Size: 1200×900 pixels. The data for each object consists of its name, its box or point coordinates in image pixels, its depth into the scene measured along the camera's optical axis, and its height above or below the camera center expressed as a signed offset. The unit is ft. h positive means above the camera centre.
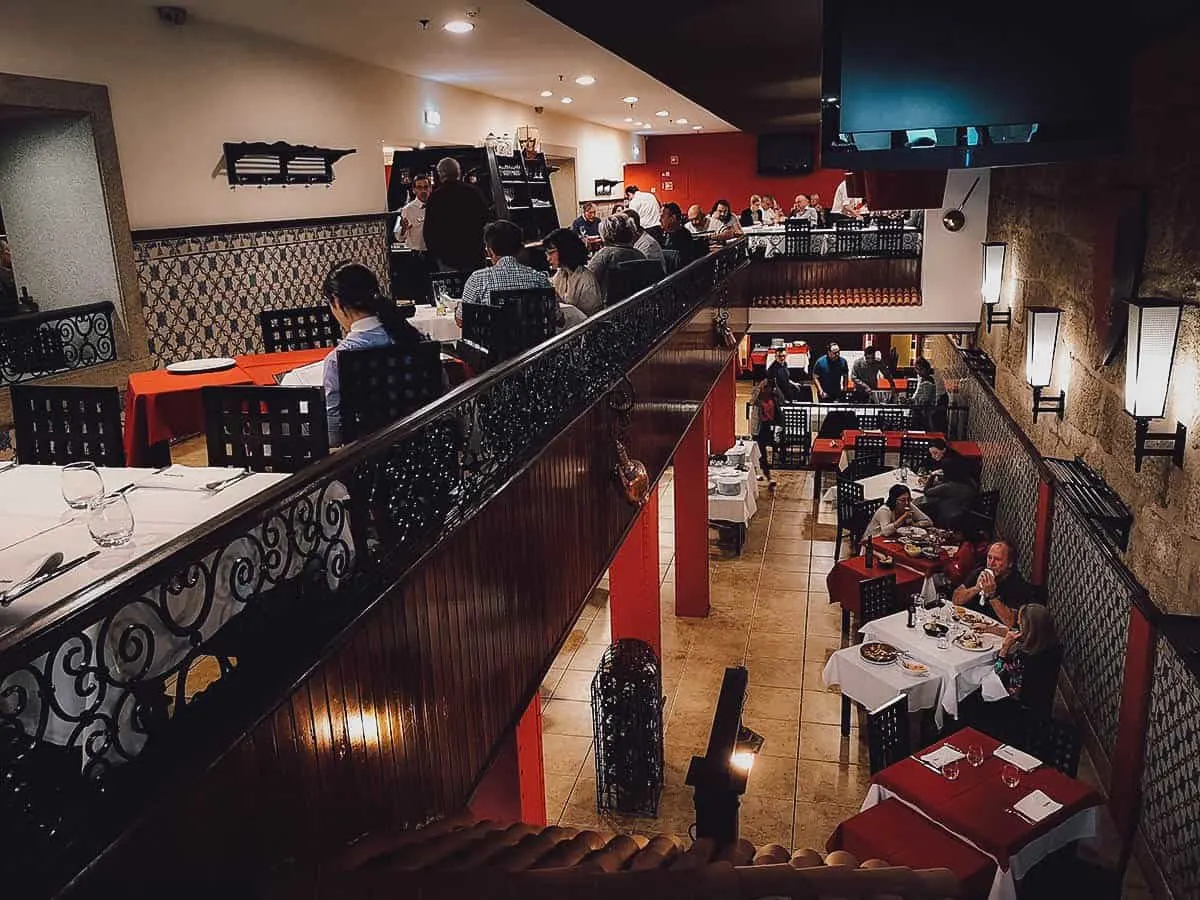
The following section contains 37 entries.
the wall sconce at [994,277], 36.47 -2.70
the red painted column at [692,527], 36.04 -11.75
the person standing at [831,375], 60.39 -10.40
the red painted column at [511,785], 16.58 -10.03
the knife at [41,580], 7.12 -2.67
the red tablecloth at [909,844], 17.47 -12.00
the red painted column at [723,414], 52.85 -10.97
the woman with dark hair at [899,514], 34.42 -10.98
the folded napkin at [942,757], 19.79 -11.44
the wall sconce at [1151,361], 16.80 -2.83
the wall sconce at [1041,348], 25.61 -3.85
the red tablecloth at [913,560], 31.50 -11.67
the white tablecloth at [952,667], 24.53 -11.86
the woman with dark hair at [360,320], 13.75 -1.35
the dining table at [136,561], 6.59 -2.75
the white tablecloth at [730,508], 41.60 -12.74
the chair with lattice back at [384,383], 12.98 -2.16
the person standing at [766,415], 54.19 -11.39
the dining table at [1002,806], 17.67 -11.55
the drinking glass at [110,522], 8.24 -2.47
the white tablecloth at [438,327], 22.13 -2.36
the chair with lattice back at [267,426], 12.18 -2.53
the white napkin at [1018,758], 19.58 -11.47
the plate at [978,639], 25.12 -11.52
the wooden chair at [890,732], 22.80 -12.45
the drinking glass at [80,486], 8.98 -2.34
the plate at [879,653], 25.32 -11.83
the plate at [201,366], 17.21 -2.43
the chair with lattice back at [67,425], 14.14 -2.81
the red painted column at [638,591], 29.37 -11.71
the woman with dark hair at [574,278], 21.52 -1.29
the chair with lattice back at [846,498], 40.24 -12.11
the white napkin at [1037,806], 18.11 -11.51
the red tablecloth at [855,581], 31.22 -12.31
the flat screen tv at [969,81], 13.89 +1.87
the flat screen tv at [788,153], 88.99 +5.65
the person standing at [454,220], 24.45 +0.12
